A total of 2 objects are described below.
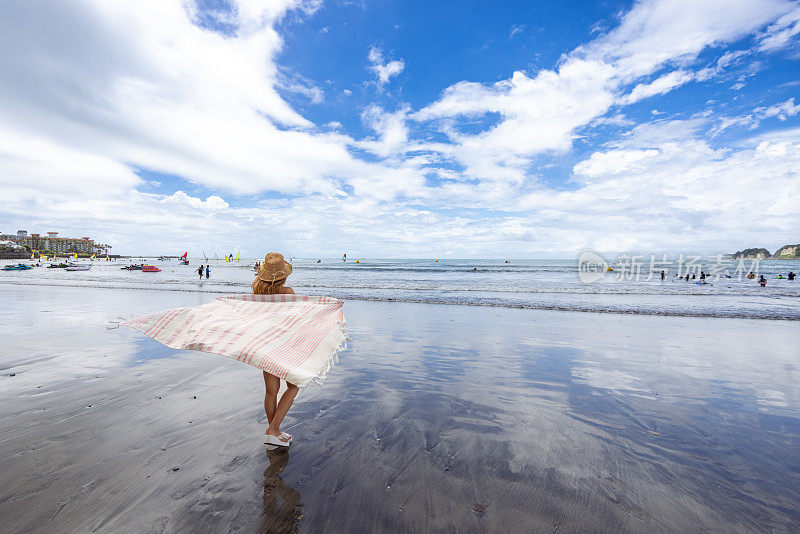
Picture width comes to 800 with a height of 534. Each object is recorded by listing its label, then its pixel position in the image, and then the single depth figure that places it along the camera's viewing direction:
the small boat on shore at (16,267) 51.55
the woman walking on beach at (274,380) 4.16
